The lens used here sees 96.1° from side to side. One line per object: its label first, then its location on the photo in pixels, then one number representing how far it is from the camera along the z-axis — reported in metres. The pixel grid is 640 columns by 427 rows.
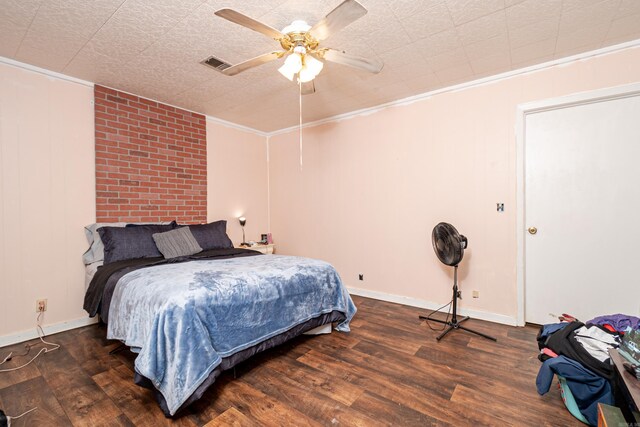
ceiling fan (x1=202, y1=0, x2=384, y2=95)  1.58
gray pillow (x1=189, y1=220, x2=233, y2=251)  3.39
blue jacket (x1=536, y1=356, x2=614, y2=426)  1.47
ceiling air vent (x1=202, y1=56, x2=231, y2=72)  2.52
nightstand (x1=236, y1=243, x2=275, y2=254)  4.24
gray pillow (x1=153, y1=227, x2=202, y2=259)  2.94
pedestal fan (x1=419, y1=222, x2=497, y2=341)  2.64
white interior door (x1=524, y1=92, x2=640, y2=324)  2.41
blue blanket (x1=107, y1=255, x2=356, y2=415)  1.59
